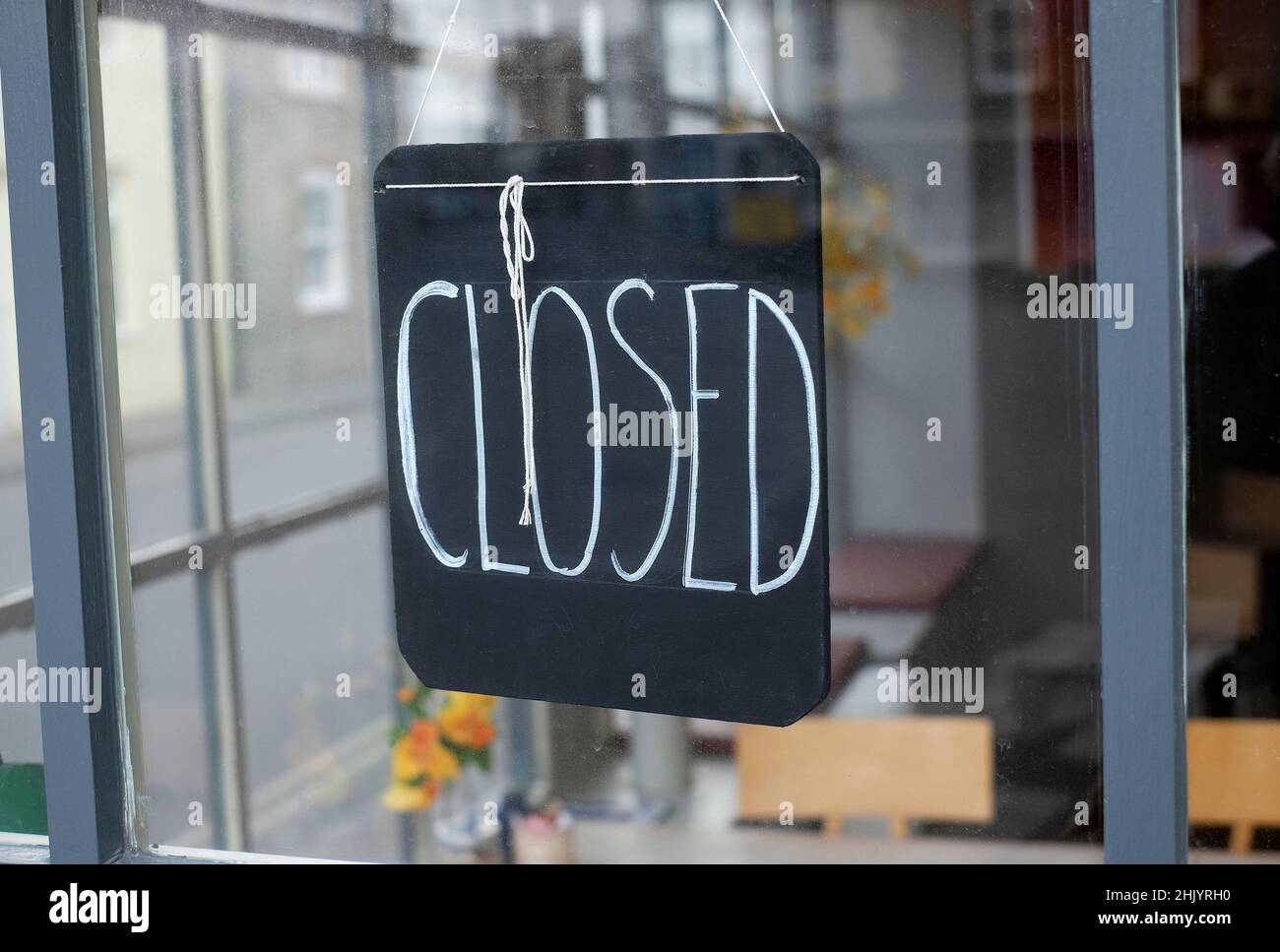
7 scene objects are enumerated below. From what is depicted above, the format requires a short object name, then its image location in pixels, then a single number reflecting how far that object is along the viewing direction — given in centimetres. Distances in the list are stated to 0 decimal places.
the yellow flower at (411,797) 215
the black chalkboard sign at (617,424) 166
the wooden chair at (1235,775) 194
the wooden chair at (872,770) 198
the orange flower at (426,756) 214
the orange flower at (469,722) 211
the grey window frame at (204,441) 148
